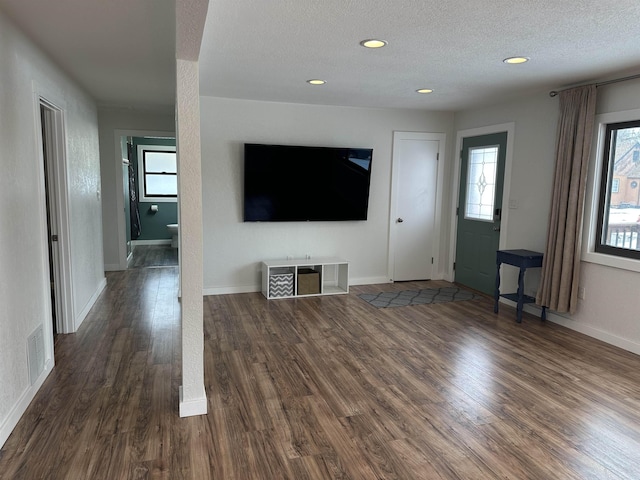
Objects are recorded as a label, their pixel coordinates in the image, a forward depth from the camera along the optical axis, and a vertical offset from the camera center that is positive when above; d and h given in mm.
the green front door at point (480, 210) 5371 -197
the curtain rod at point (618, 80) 3692 +1024
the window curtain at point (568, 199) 4070 -18
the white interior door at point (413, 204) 6113 -164
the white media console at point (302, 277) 5363 -1095
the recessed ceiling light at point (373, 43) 3025 +1035
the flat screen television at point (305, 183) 5387 +89
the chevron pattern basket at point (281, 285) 5344 -1170
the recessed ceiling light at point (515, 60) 3389 +1057
